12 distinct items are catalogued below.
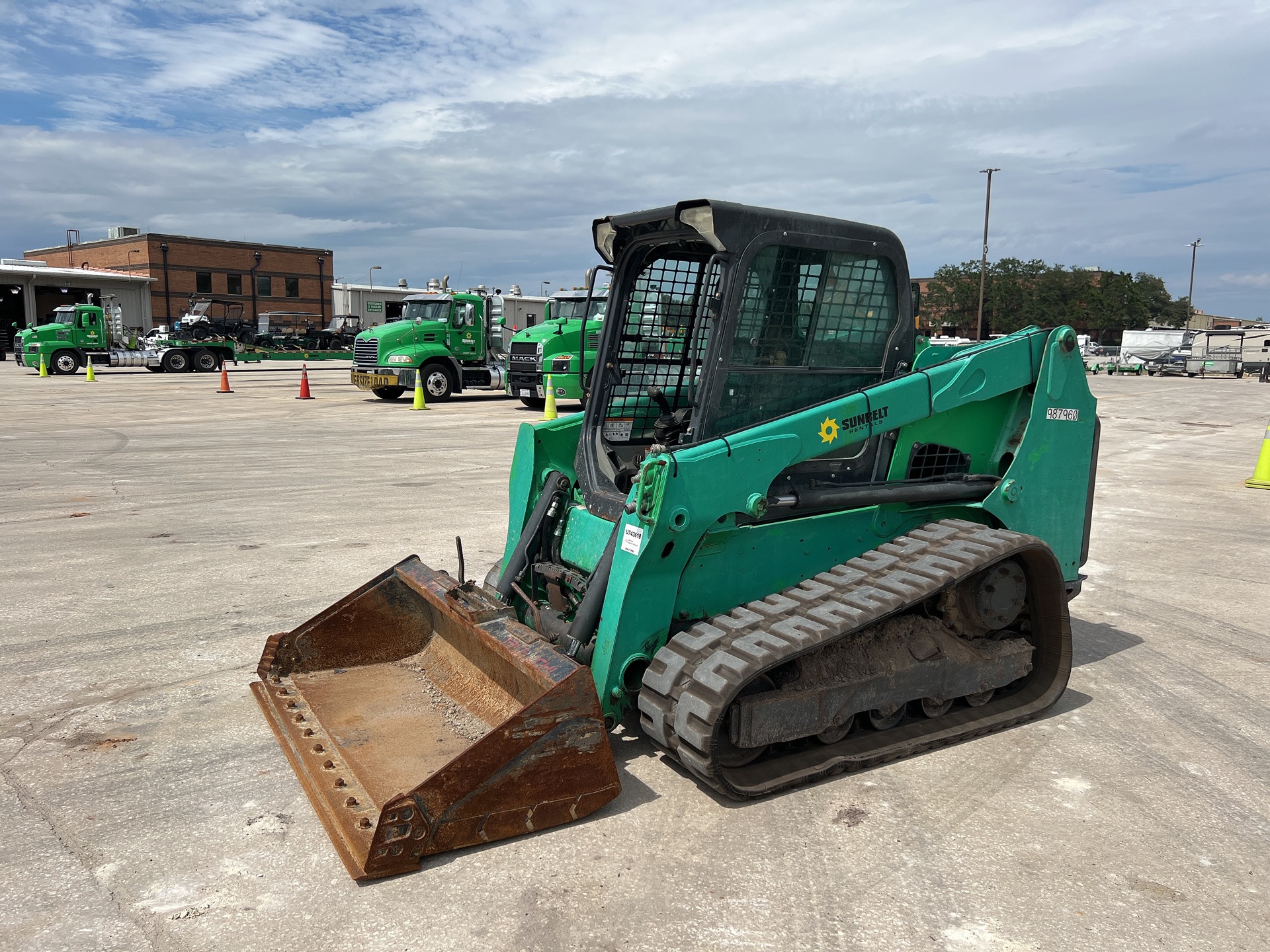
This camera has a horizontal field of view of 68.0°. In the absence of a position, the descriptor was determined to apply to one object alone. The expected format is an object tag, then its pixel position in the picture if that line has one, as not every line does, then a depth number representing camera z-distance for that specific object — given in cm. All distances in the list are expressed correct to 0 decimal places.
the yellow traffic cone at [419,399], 2091
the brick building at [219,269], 5772
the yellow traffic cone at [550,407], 1802
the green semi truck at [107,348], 3250
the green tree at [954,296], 6625
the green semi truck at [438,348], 2248
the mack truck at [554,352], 1961
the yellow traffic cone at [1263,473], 1180
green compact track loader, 357
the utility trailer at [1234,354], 5053
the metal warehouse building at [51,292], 5159
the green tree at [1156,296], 8412
